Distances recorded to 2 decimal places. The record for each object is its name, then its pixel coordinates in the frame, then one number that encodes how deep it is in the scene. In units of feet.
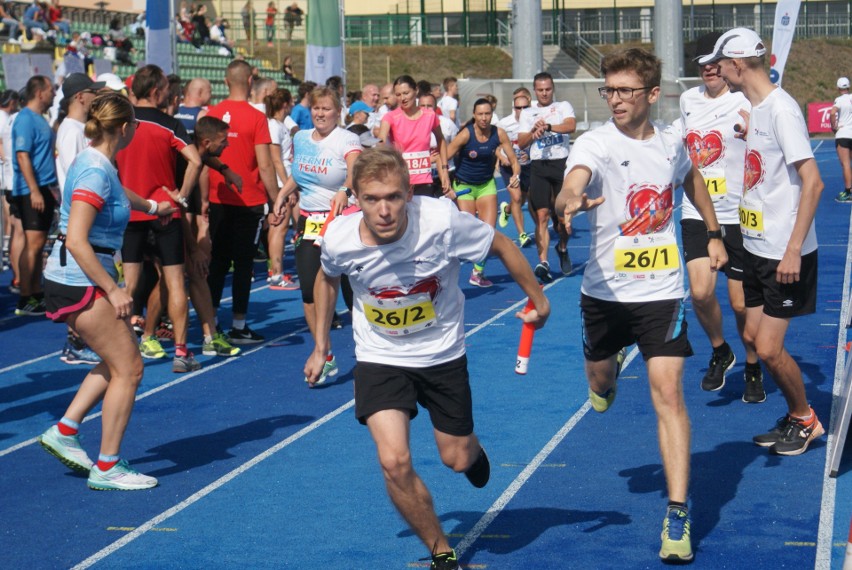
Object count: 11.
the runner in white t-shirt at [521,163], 81.87
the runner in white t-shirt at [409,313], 24.63
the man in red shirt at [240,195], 52.76
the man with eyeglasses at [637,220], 27.79
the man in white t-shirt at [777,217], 32.15
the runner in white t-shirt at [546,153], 71.73
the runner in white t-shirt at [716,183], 40.03
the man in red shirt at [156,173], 46.79
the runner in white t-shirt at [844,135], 111.41
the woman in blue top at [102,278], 31.53
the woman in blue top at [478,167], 69.46
